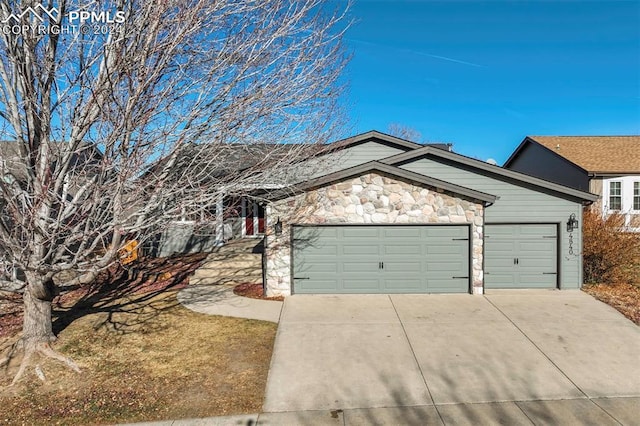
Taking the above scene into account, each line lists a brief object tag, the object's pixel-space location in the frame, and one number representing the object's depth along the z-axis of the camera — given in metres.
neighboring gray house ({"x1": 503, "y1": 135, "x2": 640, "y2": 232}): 17.02
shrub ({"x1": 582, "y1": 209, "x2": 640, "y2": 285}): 10.73
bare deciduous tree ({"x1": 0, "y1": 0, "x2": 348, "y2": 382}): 5.34
